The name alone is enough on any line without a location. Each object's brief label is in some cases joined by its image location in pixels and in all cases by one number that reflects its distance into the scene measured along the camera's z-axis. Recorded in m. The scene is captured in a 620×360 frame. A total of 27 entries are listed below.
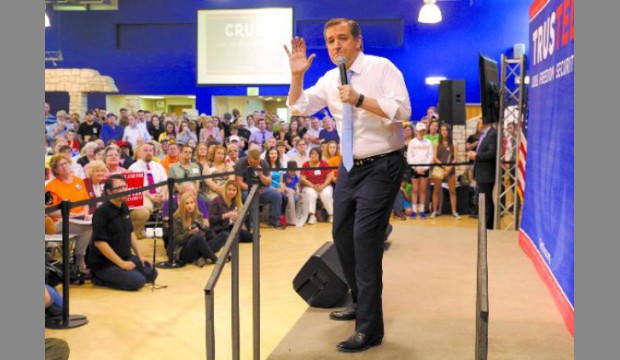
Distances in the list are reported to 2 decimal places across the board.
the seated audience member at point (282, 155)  10.16
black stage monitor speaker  4.35
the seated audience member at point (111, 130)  13.15
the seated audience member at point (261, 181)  8.71
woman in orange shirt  6.41
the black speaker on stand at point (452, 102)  10.91
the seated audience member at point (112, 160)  7.81
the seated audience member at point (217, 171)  8.38
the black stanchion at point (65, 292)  4.91
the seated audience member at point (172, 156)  8.92
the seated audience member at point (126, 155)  9.66
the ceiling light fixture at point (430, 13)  12.95
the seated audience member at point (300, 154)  10.32
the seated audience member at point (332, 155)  10.00
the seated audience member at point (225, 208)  7.67
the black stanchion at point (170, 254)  6.90
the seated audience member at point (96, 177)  7.10
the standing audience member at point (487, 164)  8.03
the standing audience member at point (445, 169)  10.70
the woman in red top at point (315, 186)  9.73
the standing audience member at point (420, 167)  10.62
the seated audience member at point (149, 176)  8.09
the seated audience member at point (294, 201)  9.61
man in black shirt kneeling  5.95
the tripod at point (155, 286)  6.08
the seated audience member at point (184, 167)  8.42
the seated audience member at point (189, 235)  7.02
